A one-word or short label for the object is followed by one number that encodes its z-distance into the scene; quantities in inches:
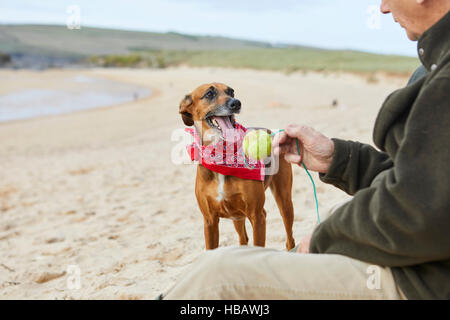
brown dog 133.3
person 57.5
